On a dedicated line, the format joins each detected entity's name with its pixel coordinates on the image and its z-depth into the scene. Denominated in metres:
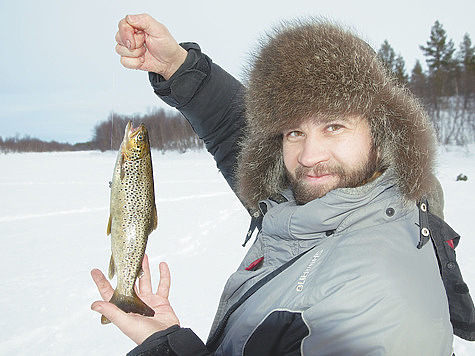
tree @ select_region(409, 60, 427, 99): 38.91
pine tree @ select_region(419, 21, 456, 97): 38.38
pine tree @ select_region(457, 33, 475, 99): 36.28
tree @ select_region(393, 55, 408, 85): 37.61
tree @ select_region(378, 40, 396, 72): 37.83
